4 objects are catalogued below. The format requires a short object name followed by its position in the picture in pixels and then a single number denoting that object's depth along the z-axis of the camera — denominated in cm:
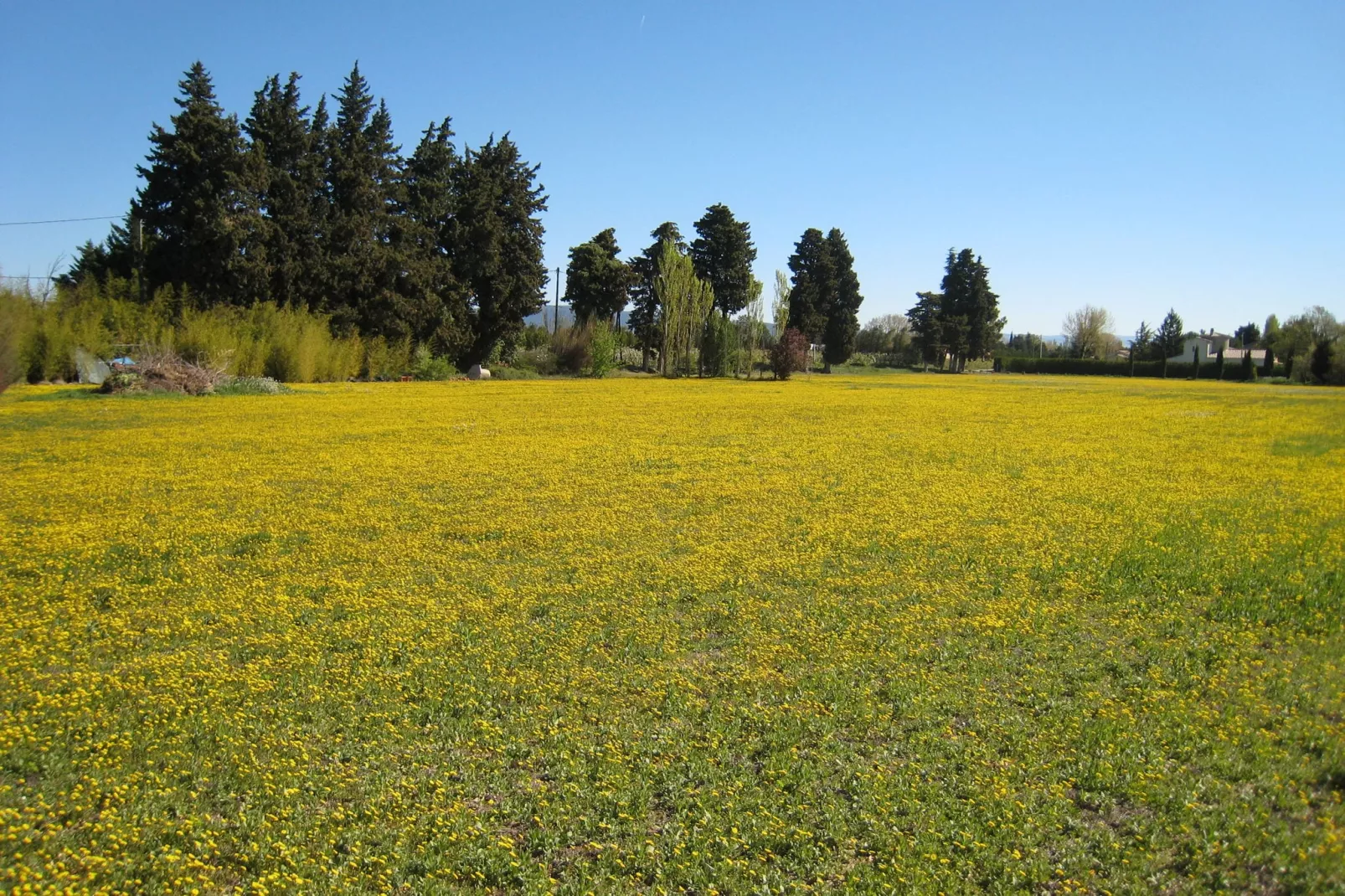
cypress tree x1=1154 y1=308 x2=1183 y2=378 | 7688
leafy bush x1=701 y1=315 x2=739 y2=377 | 4178
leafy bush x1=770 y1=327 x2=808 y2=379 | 4181
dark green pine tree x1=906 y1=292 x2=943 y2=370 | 6475
